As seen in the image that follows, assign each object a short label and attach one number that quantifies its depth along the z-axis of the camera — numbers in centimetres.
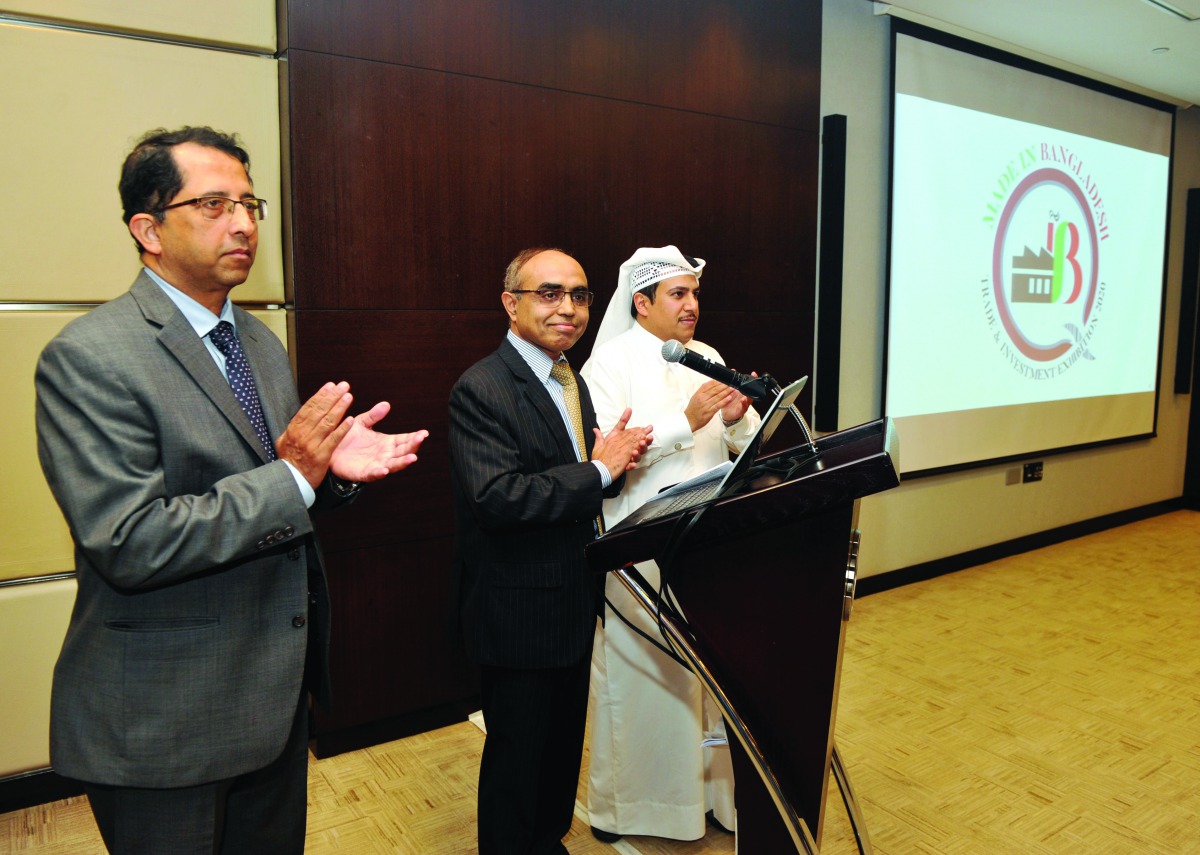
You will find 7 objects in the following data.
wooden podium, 127
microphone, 158
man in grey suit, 120
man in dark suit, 180
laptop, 130
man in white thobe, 225
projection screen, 438
